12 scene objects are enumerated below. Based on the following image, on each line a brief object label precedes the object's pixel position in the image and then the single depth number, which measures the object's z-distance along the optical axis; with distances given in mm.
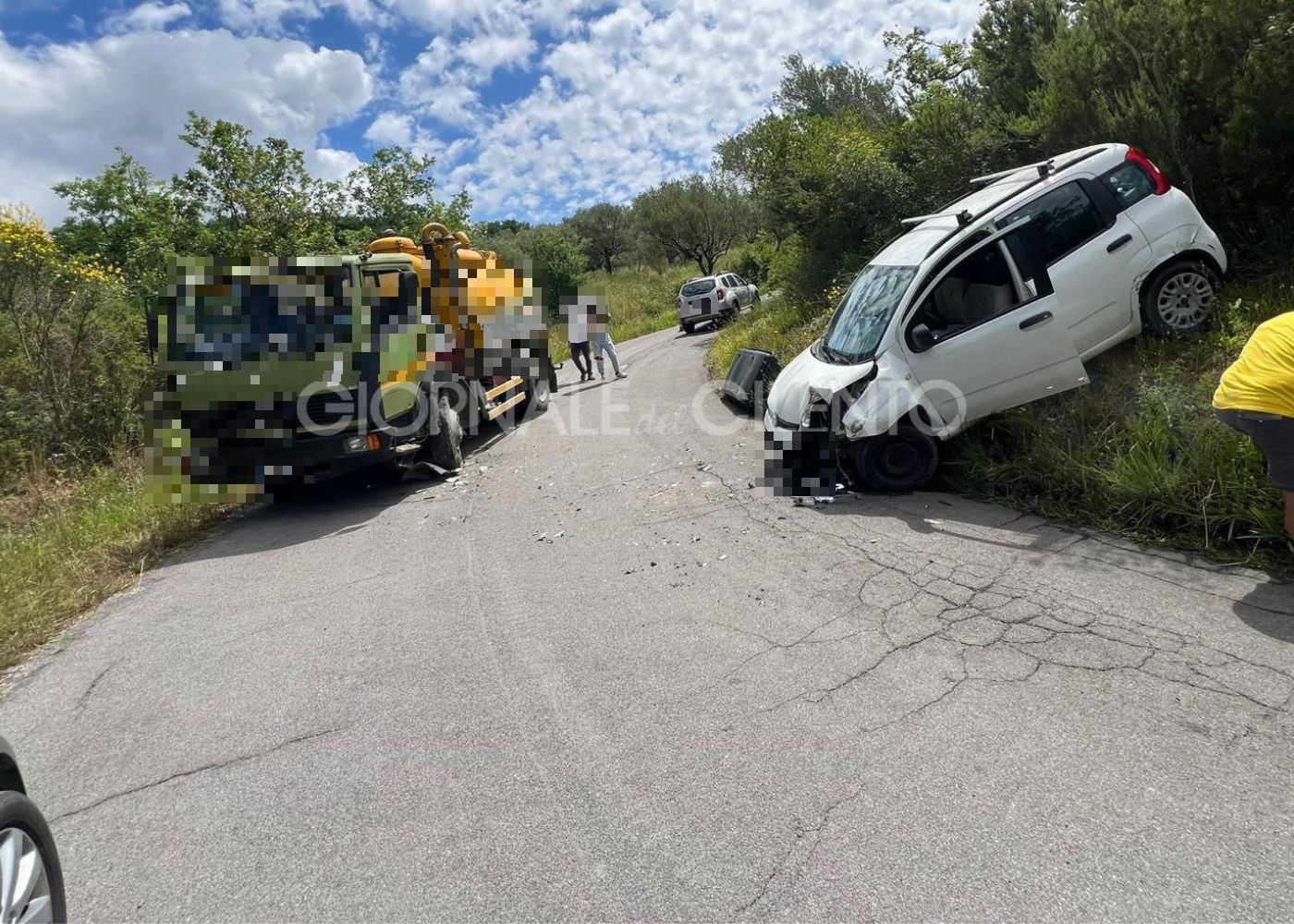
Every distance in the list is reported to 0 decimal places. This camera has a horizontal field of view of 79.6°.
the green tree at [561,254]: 37969
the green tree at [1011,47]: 12281
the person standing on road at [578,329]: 16406
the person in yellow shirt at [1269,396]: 4004
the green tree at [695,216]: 46750
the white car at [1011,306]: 6547
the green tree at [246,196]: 17219
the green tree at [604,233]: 63531
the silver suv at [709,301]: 24641
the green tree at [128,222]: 15625
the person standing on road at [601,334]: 16516
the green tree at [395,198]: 23062
